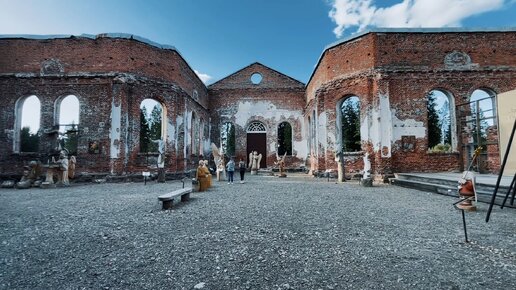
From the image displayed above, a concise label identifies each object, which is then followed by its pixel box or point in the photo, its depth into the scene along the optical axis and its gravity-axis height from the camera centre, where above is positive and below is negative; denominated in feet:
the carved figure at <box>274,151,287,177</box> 51.93 -2.40
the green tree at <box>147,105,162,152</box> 118.53 +16.59
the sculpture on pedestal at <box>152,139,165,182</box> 40.96 -0.45
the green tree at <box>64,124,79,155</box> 40.96 +4.33
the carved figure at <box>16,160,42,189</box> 35.45 -2.17
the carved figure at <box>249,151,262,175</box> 59.62 -1.32
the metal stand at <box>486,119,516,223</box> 14.11 -0.05
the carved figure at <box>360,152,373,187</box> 38.10 -1.72
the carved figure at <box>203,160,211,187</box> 31.04 -1.91
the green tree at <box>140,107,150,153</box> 99.28 +9.89
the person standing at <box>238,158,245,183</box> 40.60 -2.13
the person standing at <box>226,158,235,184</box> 40.14 -2.01
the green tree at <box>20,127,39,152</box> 95.18 +6.99
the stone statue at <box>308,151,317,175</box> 54.80 -1.35
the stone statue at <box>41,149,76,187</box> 35.40 -1.70
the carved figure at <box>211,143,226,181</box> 44.39 -0.91
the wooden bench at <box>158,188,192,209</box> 18.98 -3.08
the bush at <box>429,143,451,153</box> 50.98 +1.63
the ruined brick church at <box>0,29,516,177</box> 38.29 +10.49
